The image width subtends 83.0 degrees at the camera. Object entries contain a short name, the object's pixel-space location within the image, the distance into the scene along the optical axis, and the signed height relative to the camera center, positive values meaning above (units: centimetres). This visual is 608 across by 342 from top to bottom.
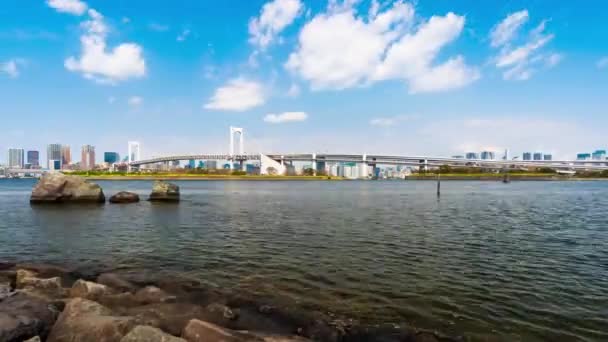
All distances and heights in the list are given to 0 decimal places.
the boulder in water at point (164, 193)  3850 -293
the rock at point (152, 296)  810 -312
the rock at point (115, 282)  914 -318
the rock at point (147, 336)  525 -260
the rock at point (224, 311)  733 -313
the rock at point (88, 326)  585 -282
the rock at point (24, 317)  573 -283
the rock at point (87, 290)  820 -300
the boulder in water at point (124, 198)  3700 -336
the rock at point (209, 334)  558 -276
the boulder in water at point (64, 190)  3550 -243
